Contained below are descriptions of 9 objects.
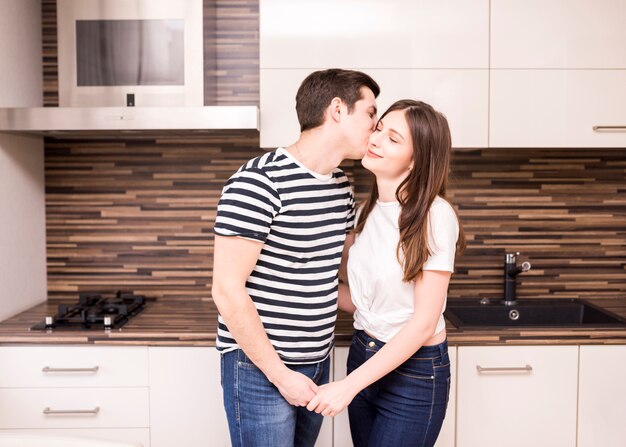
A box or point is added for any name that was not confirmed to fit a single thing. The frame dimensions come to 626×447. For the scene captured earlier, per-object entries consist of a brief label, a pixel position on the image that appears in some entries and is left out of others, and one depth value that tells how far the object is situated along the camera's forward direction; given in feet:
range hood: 6.44
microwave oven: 7.10
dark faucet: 8.00
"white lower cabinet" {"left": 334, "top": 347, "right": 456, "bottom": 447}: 6.57
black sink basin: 7.99
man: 4.46
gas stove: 6.67
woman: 4.56
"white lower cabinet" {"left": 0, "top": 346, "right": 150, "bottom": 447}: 6.47
